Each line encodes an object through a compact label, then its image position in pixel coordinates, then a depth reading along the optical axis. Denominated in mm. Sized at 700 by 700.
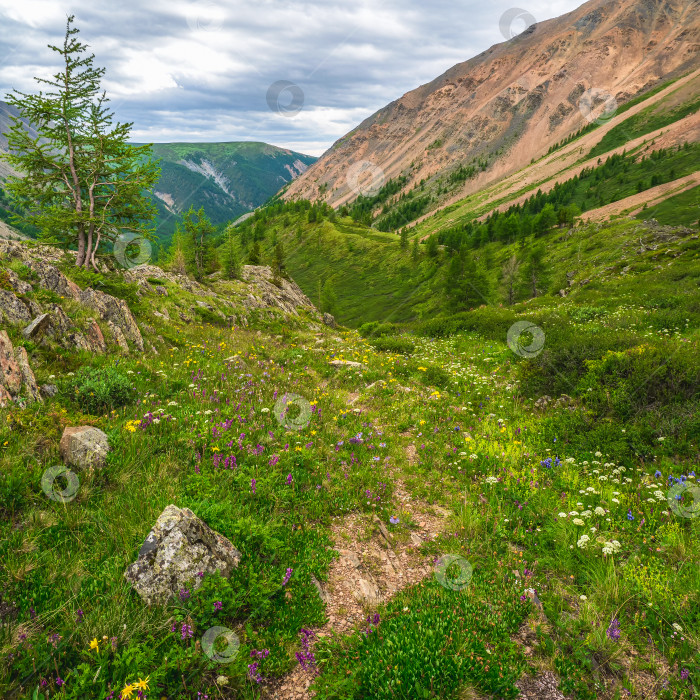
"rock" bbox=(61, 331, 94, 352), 9219
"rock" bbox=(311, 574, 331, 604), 4641
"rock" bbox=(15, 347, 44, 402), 6785
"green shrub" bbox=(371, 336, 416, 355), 20078
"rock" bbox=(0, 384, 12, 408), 6034
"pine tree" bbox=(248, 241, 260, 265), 94812
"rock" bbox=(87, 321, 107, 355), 9977
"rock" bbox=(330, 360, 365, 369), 13873
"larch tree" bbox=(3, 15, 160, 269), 14094
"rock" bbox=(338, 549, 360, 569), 5277
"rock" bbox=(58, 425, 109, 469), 5453
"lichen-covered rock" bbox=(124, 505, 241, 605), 3875
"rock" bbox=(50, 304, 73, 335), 9234
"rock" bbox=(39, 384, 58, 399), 7091
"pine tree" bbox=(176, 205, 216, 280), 65312
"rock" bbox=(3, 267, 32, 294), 9212
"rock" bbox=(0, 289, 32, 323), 8305
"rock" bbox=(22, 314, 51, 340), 8266
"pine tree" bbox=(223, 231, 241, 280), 69125
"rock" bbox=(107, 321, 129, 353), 10876
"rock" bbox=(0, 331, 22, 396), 6562
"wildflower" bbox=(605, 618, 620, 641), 3982
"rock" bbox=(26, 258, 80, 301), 11031
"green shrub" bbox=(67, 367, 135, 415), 7203
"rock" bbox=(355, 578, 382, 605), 4805
